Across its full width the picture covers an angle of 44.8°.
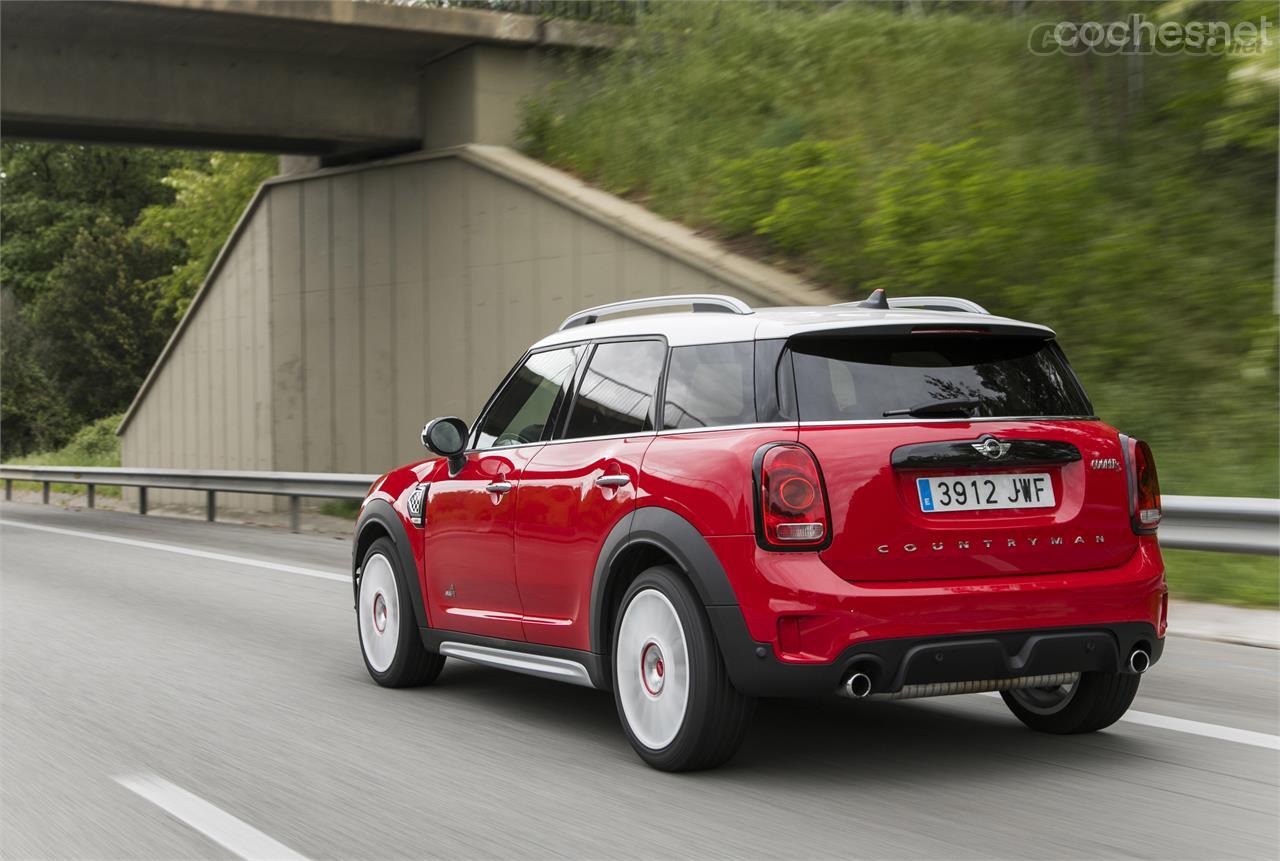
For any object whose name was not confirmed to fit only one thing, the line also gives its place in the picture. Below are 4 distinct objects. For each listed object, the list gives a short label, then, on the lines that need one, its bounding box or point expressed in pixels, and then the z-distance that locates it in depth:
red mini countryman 5.03
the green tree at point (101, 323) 50.25
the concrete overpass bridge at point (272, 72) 19.55
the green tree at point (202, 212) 41.56
